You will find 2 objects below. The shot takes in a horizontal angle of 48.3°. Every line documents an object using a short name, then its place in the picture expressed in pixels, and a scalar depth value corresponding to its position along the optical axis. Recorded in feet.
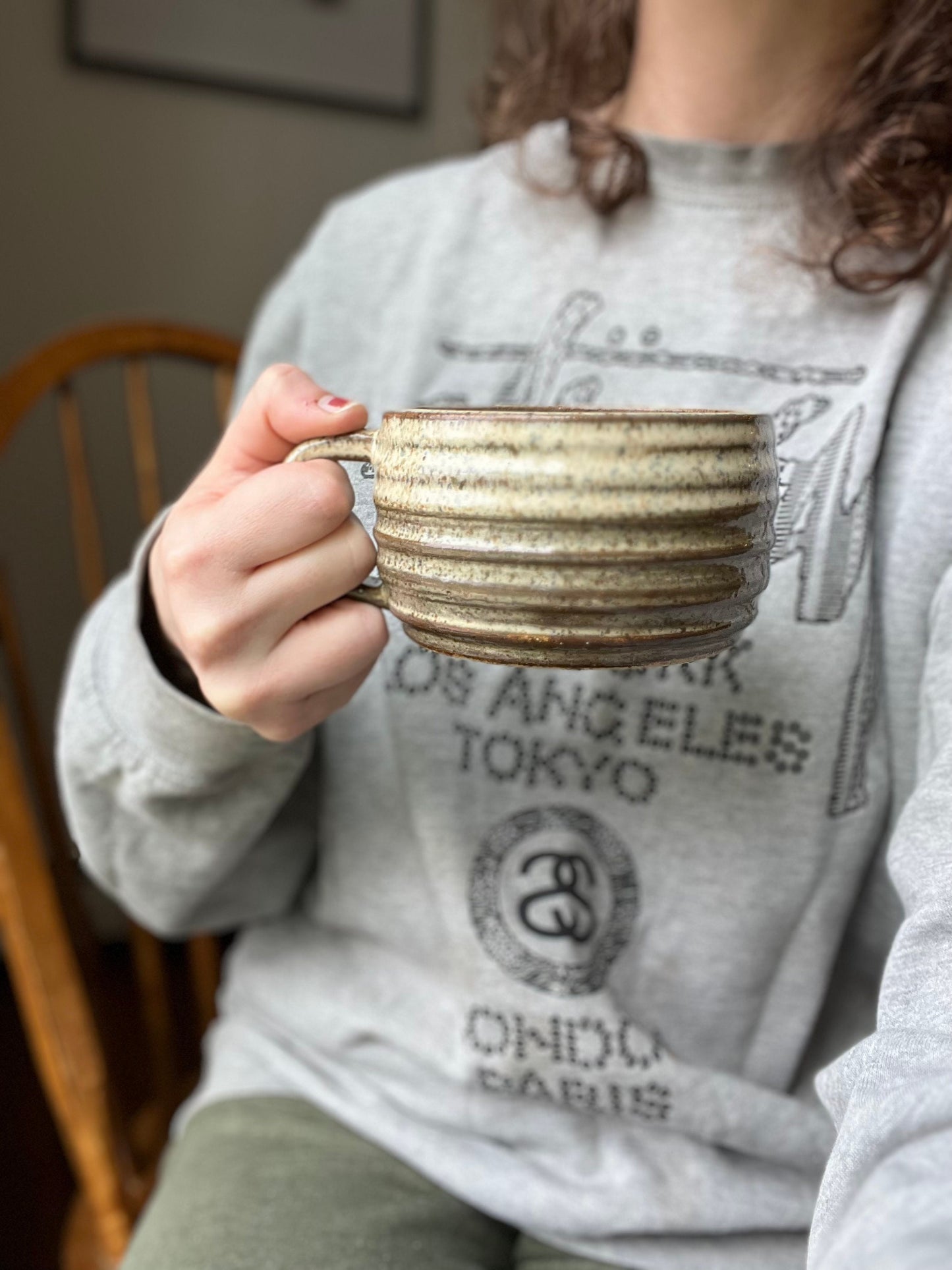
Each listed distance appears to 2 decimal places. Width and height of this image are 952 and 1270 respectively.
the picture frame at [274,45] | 4.61
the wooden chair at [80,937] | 2.20
